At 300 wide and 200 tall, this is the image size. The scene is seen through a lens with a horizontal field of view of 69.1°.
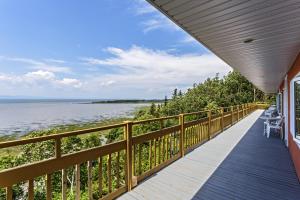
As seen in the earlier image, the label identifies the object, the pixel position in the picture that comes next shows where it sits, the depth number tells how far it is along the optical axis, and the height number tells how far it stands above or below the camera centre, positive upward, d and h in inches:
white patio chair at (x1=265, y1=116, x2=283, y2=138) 316.8 -38.2
